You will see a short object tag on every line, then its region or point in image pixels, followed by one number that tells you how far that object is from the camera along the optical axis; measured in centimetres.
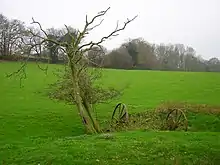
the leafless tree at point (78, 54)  2477
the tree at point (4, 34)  8116
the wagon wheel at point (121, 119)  2576
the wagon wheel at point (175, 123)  2456
